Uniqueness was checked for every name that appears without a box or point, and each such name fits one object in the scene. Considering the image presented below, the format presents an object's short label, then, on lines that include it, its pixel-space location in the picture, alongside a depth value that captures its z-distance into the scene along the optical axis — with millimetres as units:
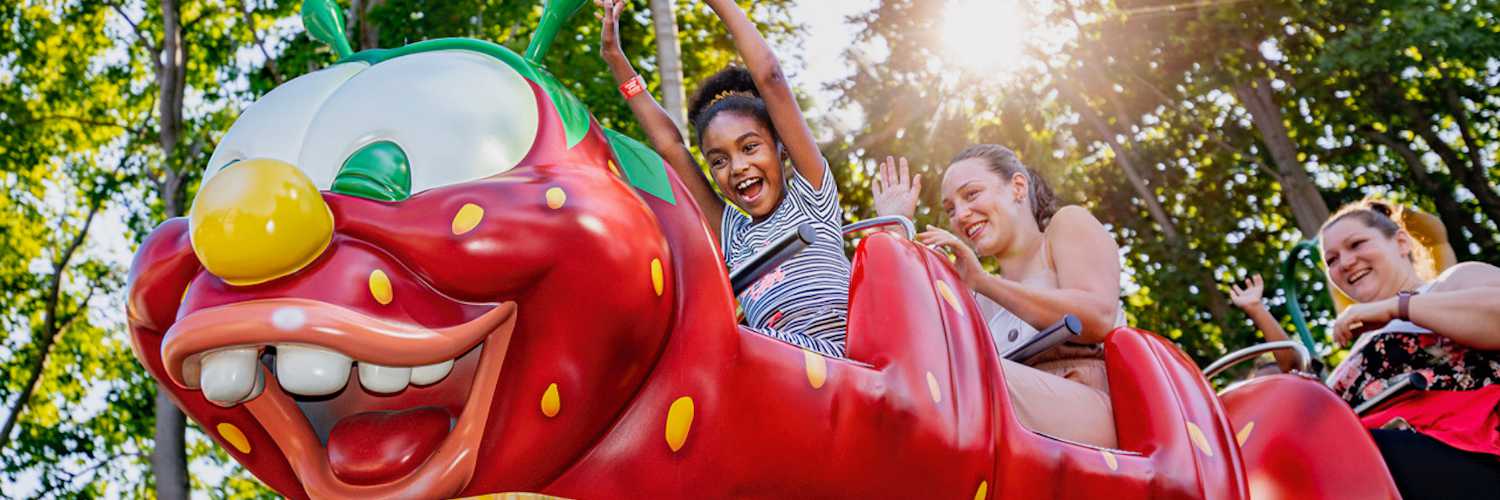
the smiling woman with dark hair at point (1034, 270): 2520
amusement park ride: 1717
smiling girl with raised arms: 2586
